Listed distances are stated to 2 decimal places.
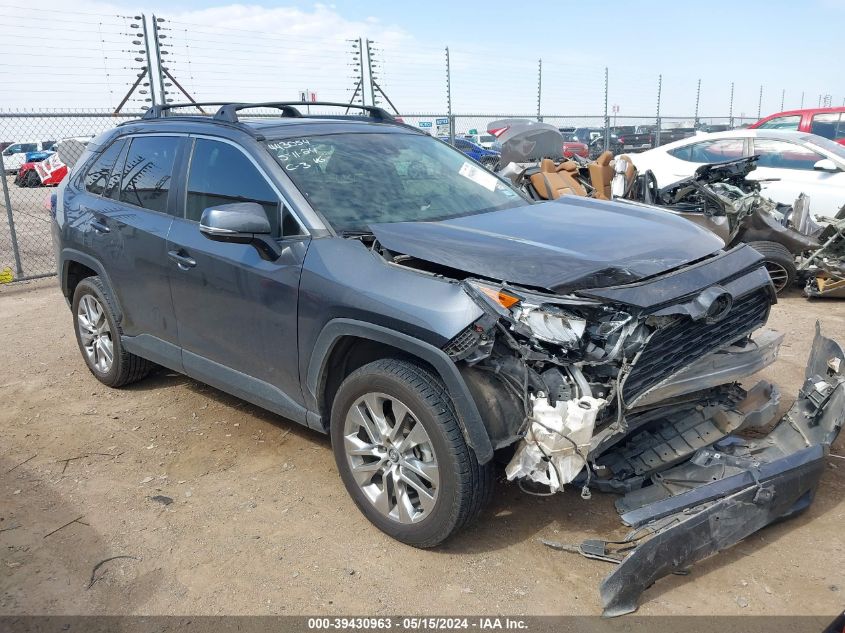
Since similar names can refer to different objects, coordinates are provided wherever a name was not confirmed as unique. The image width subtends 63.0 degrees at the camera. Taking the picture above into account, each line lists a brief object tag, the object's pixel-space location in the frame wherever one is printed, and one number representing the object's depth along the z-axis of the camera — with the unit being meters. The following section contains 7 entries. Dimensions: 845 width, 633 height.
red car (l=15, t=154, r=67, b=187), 11.20
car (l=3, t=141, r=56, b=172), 25.17
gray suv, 2.77
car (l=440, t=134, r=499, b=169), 20.42
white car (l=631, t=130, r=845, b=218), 8.45
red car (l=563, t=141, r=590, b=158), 21.62
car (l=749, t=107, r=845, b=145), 11.84
